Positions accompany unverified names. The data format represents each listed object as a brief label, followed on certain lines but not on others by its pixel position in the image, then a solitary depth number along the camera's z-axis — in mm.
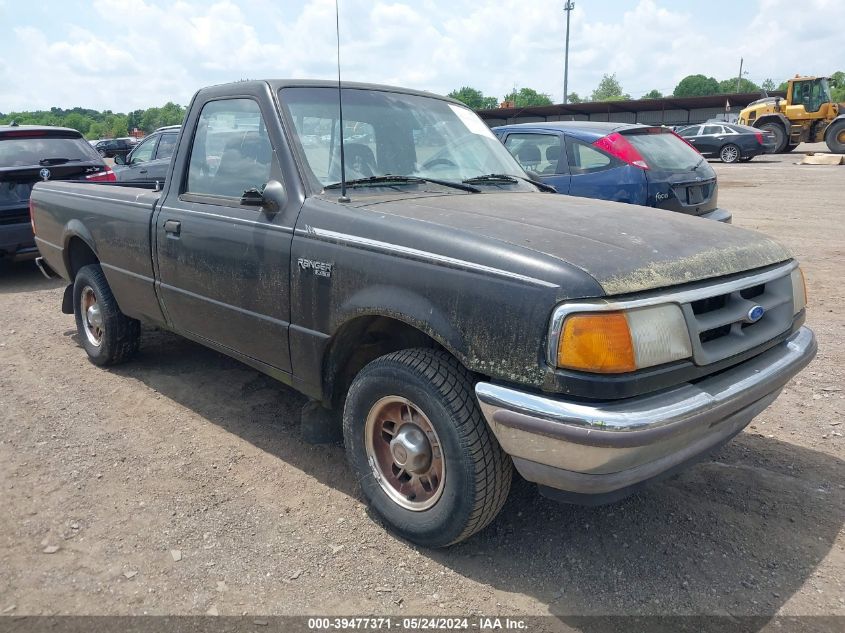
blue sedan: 6809
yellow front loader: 26094
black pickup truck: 2203
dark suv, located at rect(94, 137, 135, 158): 33138
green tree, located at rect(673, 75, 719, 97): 108312
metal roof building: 36312
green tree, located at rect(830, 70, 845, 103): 75712
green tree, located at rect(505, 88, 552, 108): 97750
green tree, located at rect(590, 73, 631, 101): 109088
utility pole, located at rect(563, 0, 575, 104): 54088
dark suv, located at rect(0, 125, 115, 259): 7270
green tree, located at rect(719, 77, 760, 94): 104644
